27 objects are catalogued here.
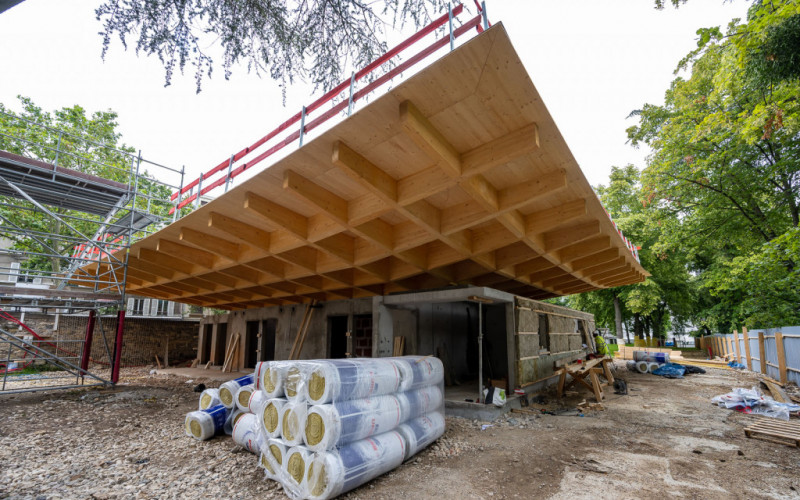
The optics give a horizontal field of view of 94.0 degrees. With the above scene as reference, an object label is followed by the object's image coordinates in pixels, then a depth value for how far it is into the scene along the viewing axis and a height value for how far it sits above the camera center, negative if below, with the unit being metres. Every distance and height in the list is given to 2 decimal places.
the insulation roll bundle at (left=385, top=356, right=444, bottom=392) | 5.00 -0.86
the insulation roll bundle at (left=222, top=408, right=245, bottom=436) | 5.67 -1.71
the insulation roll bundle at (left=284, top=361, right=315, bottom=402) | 3.97 -0.78
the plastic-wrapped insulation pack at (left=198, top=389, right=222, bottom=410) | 5.97 -1.46
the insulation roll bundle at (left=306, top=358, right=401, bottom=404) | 3.89 -0.77
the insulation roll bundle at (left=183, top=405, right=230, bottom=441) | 5.57 -1.71
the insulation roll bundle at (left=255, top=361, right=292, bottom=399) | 4.26 -0.80
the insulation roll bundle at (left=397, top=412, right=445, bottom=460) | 4.67 -1.59
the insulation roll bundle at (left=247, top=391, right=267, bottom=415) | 5.06 -1.27
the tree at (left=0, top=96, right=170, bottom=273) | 20.28 +8.99
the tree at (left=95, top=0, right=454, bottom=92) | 3.25 +2.76
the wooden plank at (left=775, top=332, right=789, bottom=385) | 10.23 -1.10
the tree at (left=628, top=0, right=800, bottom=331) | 8.62 +5.09
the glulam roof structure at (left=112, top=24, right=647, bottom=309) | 3.96 +1.72
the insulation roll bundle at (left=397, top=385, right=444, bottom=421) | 4.81 -1.24
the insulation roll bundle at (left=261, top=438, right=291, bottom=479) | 4.01 -1.60
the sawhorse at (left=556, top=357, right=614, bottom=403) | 8.60 -1.44
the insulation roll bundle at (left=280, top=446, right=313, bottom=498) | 3.68 -1.61
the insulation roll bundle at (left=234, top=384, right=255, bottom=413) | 5.49 -1.29
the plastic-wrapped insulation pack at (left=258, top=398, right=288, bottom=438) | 4.11 -1.21
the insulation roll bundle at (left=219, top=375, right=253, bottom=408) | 5.84 -1.30
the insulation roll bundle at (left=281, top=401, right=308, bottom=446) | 3.84 -1.16
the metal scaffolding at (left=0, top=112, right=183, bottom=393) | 8.62 +2.62
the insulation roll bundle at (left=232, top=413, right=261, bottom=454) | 4.90 -1.67
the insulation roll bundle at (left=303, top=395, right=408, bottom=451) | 3.66 -1.15
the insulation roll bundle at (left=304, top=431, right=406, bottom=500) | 3.54 -1.56
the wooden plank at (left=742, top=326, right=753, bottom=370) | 14.30 -1.33
